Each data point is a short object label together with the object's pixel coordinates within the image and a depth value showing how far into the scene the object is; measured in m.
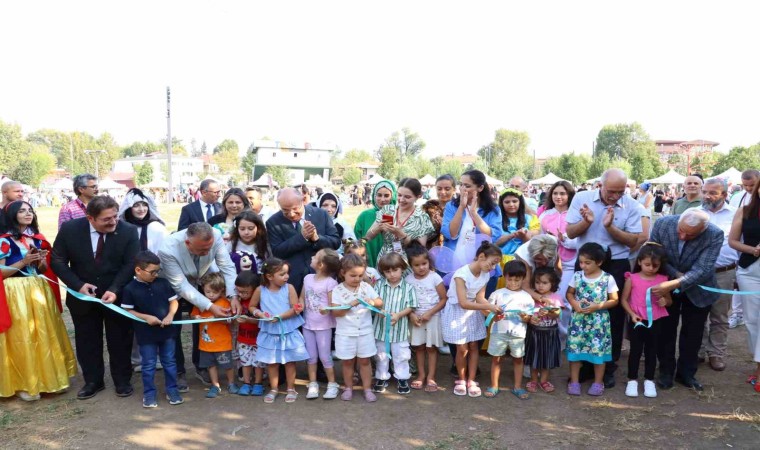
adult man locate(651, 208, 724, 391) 4.43
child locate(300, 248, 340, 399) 4.56
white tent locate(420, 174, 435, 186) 46.16
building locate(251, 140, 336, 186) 79.88
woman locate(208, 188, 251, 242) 5.55
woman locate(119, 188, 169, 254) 5.18
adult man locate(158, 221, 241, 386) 4.35
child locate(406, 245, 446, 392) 4.64
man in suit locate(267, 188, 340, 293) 4.77
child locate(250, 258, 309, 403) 4.48
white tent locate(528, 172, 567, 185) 45.83
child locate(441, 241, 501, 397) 4.51
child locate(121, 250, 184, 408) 4.28
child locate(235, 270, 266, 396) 4.61
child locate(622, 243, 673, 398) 4.46
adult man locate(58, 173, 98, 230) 5.56
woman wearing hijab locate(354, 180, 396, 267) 5.31
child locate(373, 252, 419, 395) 4.59
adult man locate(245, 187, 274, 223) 6.19
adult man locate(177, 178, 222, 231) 6.10
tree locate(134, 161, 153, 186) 74.88
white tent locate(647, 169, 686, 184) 41.00
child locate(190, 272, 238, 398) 4.59
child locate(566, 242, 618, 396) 4.47
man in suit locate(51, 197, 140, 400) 4.36
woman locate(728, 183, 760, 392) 4.61
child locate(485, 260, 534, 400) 4.51
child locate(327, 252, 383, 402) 4.45
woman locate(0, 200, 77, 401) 4.39
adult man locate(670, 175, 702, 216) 6.57
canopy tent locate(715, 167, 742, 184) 31.70
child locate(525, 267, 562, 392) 4.56
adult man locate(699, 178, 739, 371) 5.19
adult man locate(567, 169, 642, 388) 4.60
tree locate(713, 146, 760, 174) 51.78
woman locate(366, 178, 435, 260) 5.01
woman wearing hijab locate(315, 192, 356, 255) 6.14
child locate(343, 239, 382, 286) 4.86
